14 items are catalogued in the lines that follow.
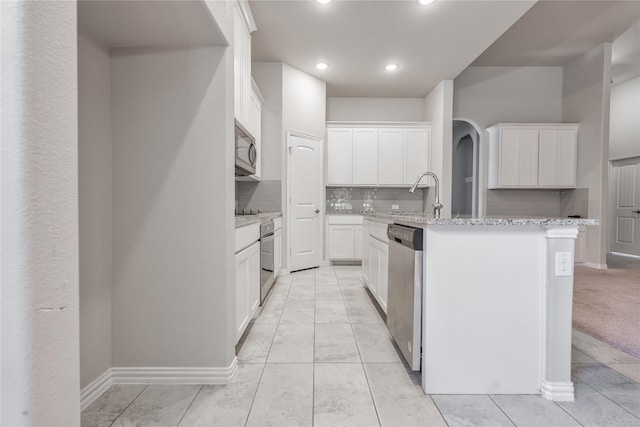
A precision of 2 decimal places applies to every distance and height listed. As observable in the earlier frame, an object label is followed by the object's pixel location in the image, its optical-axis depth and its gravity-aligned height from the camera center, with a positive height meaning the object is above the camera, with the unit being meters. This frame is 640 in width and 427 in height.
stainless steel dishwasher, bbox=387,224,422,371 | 1.66 -0.49
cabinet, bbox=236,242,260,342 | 2.06 -0.59
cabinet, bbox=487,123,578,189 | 5.21 +0.89
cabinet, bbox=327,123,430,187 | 5.44 +0.93
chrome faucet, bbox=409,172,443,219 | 2.03 +0.00
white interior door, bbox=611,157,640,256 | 6.14 +0.04
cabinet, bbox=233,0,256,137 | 2.73 +1.32
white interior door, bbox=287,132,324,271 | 4.58 +0.10
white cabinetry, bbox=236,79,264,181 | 3.53 +1.01
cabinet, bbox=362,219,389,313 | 2.55 -0.50
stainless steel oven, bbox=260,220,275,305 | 2.86 -0.51
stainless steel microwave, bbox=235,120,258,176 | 2.65 +0.52
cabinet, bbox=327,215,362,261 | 5.26 -0.51
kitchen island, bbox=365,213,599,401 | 1.60 -0.52
